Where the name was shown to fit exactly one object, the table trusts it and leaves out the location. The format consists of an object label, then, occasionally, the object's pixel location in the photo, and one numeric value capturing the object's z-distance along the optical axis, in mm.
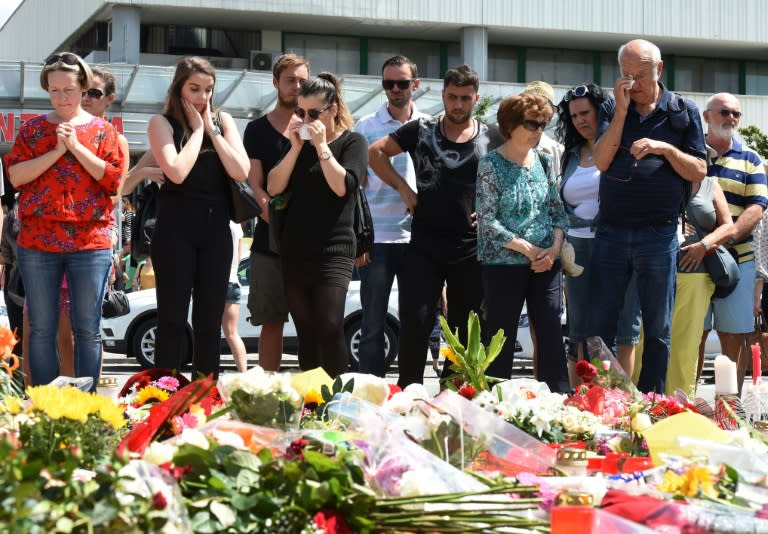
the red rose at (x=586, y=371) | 4289
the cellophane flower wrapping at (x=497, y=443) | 2918
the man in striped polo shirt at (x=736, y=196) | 7691
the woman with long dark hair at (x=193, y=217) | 6023
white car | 13430
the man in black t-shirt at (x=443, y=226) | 6734
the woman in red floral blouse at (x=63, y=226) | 5988
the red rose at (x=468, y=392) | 3859
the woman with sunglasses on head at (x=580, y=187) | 7219
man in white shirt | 7078
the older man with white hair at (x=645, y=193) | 6168
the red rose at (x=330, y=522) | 2225
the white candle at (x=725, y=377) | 4199
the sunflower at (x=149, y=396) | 3750
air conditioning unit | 35250
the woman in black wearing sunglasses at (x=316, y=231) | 6109
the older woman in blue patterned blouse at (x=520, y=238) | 6336
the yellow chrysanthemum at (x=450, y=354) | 4125
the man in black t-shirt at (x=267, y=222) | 6973
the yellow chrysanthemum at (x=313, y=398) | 3525
